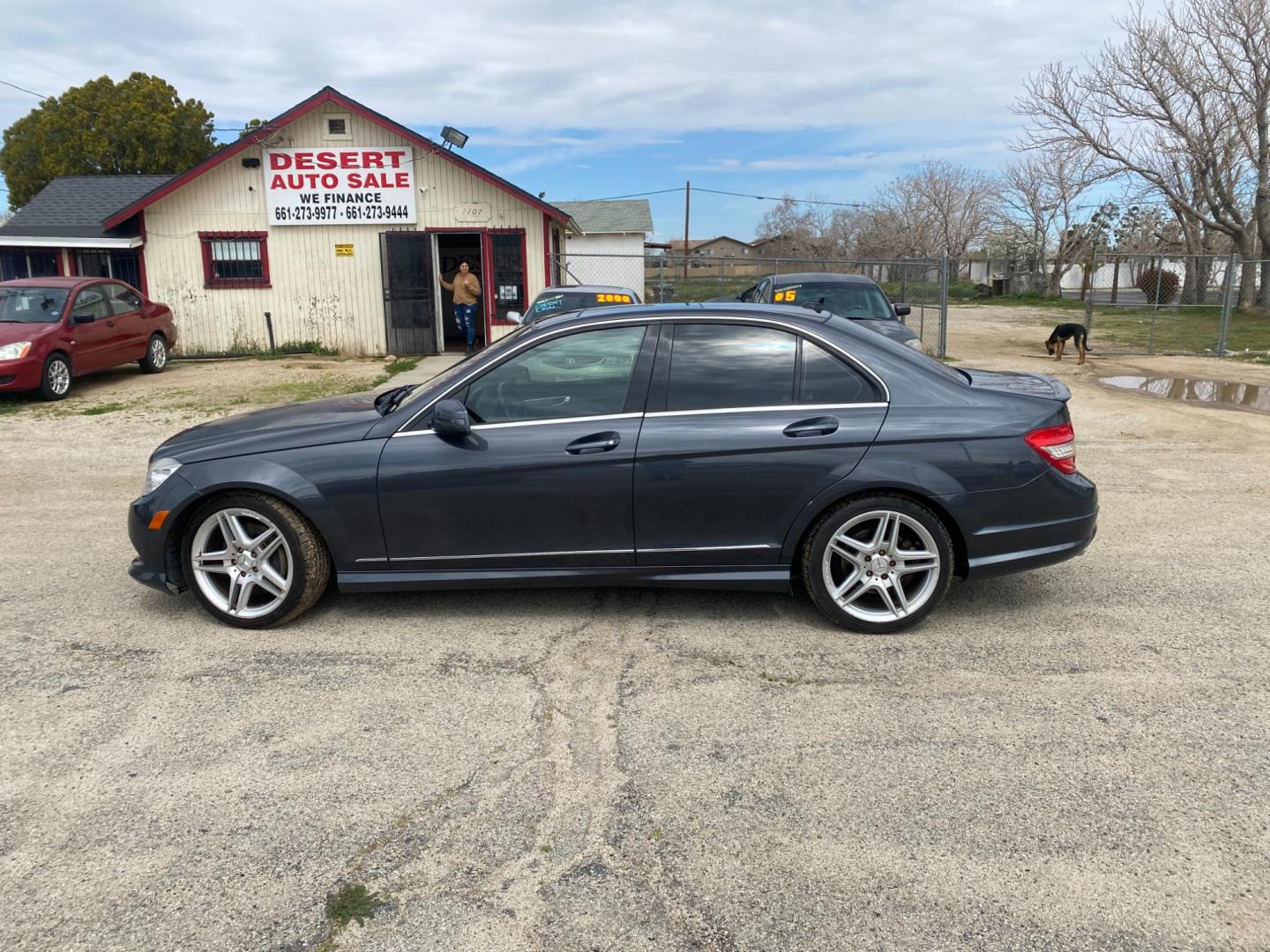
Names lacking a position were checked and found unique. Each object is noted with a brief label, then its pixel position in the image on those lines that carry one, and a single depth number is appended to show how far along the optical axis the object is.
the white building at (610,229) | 33.44
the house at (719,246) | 77.21
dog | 16.19
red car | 12.14
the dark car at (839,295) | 12.18
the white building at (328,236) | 17.62
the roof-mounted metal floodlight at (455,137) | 17.38
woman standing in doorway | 17.53
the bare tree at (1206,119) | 23.45
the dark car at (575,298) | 12.80
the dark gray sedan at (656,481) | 4.39
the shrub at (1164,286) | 32.91
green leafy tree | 39.81
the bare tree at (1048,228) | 42.78
